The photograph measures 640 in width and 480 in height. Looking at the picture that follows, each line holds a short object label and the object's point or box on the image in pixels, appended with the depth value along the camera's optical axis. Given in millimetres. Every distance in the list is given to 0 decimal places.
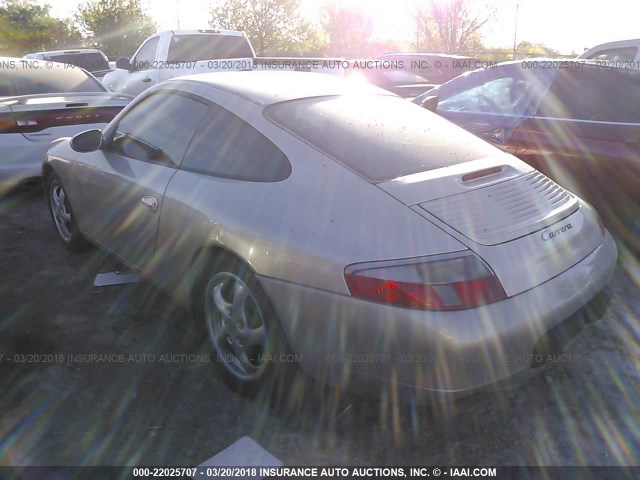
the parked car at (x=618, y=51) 6910
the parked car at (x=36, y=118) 5504
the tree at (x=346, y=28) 37250
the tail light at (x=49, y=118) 5535
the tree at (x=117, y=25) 32594
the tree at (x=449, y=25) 32562
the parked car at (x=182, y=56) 10086
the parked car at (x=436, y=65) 11609
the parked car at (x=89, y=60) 14502
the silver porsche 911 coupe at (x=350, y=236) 2184
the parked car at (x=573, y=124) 4090
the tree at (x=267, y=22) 34188
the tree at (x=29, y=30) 32375
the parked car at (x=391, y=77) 9642
